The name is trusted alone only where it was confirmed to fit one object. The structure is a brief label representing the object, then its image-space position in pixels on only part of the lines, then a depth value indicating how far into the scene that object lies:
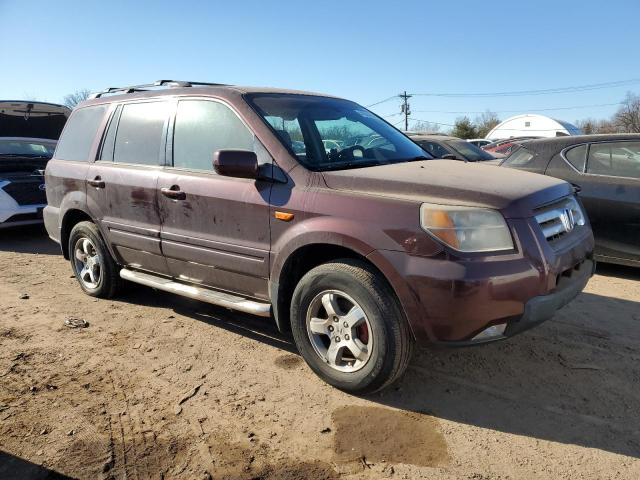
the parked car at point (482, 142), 28.06
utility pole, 60.31
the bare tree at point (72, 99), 64.79
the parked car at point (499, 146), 19.48
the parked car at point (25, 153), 7.68
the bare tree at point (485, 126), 60.19
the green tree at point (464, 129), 54.44
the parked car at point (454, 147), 9.98
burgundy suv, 2.73
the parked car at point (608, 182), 5.25
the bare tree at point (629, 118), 67.86
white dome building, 48.09
